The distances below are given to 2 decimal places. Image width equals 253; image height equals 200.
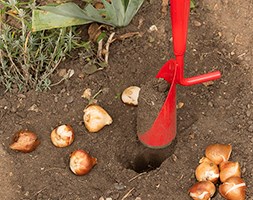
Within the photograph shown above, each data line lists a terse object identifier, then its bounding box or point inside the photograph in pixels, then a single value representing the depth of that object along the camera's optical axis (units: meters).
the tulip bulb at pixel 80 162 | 1.14
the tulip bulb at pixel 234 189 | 1.10
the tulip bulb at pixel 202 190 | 1.10
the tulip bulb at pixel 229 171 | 1.12
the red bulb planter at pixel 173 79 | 1.00
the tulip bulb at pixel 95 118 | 1.18
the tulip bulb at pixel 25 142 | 1.17
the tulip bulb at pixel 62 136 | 1.17
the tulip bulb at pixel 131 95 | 1.21
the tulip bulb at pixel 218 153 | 1.14
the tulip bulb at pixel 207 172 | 1.13
